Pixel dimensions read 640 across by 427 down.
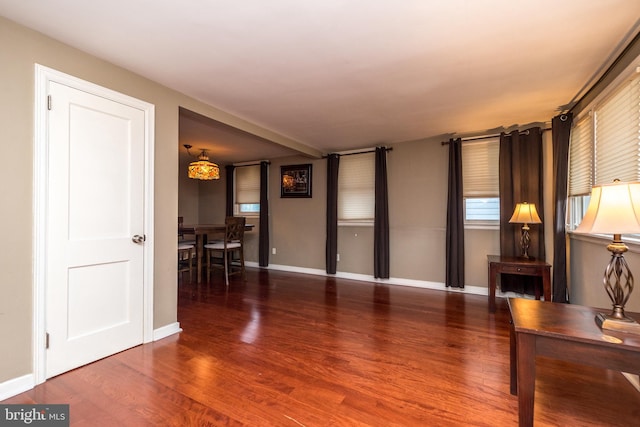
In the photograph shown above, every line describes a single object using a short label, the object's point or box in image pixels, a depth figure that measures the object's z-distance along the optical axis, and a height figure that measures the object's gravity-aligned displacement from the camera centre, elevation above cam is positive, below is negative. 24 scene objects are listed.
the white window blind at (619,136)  1.86 +0.58
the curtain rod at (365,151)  4.58 +1.07
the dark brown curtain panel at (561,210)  2.91 +0.04
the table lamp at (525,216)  3.11 -0.03
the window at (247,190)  6.02 +0.52
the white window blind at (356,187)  4.83 +0.47
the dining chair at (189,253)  4.69 -0.69
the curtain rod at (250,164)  5.73 +1.08
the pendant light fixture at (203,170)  4.52 +0.72
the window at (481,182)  3.87 +0.45
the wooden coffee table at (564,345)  1.15 -0.56
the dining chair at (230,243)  4.57 -0.51
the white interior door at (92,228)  1.90 -0.10
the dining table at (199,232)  4.35 -0.28
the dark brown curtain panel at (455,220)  3.97 -0.09
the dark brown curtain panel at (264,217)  5.70 -0.07
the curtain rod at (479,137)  3.58 +1.06
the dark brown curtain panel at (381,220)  4.55 -0.10
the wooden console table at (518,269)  2.89 -0.60
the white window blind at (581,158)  2.61 +0.56
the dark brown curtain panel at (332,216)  5.03 -0.04
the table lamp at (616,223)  1.22 -0.04
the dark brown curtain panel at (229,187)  6.21 +0.60
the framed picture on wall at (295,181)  5.42 +0.66
